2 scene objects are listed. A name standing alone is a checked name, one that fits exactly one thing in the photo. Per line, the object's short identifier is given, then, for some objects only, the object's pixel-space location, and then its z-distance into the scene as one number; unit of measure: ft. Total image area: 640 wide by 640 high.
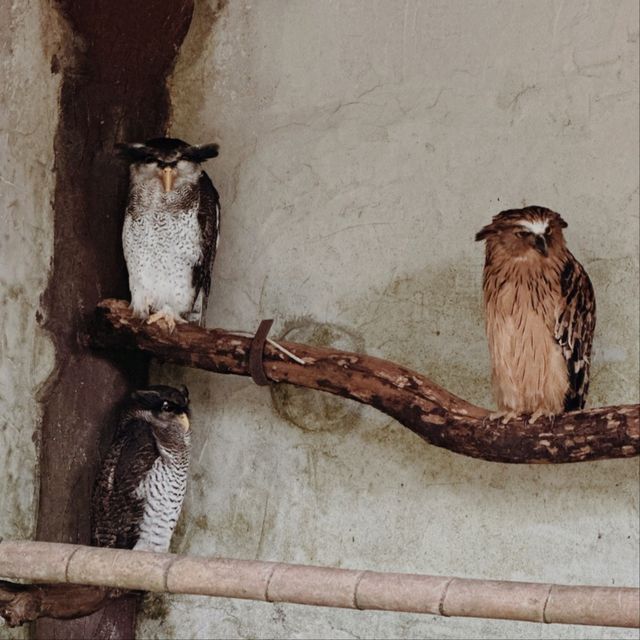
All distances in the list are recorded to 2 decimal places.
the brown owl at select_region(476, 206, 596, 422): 20.95
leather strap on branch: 22.41
